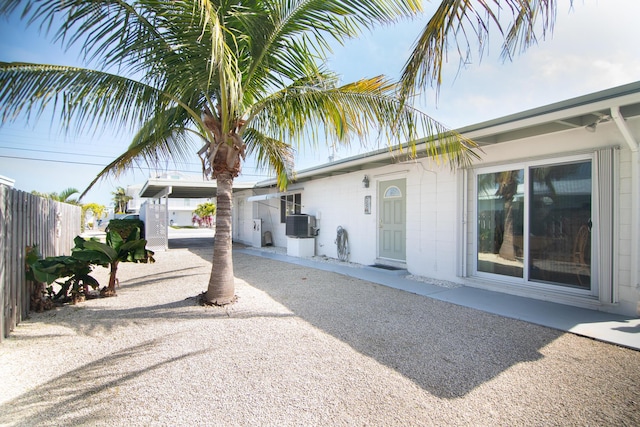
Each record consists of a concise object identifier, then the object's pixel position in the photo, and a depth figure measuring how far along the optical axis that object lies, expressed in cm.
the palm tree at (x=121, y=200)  4106
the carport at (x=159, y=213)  1370
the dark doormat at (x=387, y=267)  834
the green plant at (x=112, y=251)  521
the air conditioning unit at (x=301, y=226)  1160
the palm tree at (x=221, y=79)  362
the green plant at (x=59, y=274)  447
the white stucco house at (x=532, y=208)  452
